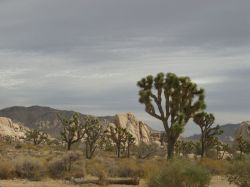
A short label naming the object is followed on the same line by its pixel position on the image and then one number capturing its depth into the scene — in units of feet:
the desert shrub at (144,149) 207.72
